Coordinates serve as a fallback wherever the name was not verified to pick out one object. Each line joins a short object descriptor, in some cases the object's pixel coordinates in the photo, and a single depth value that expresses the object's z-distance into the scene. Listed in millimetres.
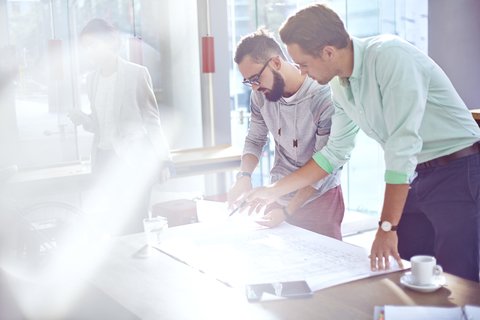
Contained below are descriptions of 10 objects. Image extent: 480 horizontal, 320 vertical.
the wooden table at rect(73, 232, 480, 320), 1174
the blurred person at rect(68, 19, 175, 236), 3293
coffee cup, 1255
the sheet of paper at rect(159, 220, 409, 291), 1379
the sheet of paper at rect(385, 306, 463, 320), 1082
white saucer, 1230
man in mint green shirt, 1407
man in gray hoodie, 2039
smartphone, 1251
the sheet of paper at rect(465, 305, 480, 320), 1066
